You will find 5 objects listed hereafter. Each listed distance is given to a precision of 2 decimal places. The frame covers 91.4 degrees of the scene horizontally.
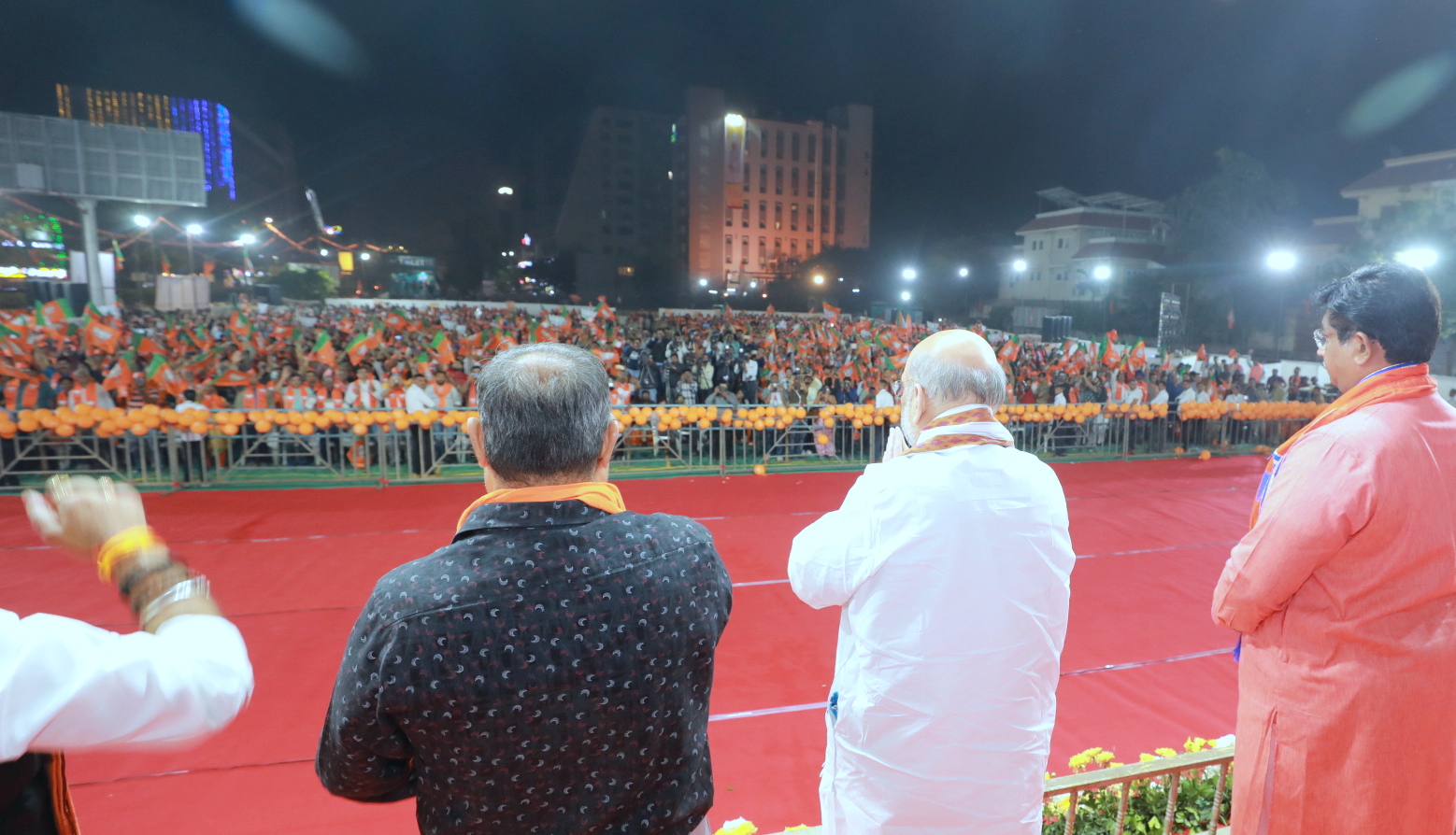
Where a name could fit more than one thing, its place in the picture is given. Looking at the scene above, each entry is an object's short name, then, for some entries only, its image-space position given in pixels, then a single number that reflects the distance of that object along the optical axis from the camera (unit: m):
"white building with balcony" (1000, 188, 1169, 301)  38.78
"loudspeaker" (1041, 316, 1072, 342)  28.35
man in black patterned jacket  1.12
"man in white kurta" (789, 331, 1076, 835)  1.59
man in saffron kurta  1.70
